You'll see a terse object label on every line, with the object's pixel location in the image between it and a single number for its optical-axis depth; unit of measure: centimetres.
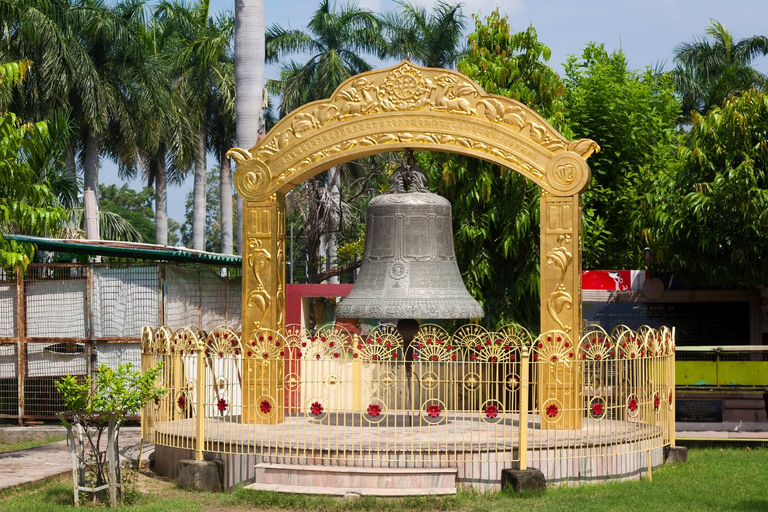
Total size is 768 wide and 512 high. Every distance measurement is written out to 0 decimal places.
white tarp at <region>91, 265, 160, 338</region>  1405
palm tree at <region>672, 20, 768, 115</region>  3584
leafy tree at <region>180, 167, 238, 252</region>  6070
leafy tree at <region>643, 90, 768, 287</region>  1394
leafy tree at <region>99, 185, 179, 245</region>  6297
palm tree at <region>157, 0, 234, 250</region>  3072
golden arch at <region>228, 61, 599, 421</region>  1028
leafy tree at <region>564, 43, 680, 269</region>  1884
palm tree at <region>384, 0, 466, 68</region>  3103
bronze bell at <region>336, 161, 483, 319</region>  961
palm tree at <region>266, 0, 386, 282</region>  2883
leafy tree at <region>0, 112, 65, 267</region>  986
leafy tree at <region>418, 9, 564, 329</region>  1602
